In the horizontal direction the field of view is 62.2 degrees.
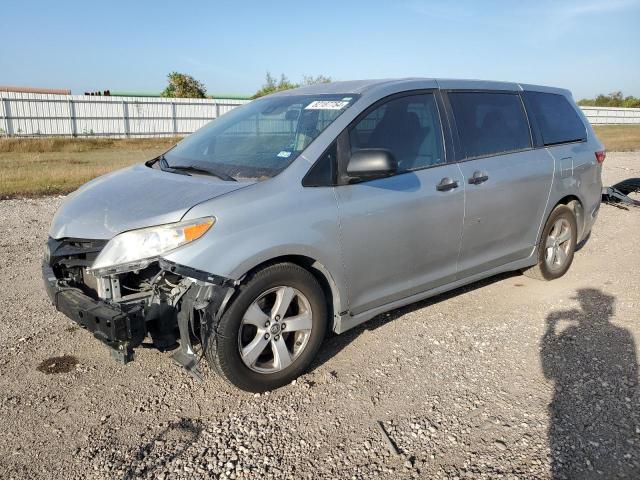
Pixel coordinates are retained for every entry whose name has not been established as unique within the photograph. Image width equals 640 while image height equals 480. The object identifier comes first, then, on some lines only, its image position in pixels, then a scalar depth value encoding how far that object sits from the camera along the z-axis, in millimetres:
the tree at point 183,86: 44656
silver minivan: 2977
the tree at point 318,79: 44150
